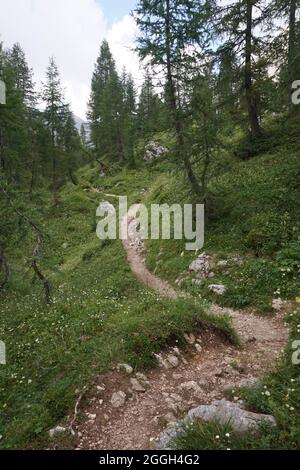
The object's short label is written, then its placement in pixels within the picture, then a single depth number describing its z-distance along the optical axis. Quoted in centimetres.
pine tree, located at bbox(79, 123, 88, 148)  8784
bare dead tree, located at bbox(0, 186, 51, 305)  1175
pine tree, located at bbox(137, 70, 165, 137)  1723
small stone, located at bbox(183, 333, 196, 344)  918
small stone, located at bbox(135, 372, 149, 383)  784
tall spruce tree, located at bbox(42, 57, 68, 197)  3925
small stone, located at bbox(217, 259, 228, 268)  1505
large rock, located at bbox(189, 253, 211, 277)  1560
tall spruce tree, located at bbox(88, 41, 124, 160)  5094
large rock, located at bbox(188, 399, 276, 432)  582
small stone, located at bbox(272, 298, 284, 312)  1182
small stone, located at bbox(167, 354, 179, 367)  844
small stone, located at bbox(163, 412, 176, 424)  671
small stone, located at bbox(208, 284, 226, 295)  1366
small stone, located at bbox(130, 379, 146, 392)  754
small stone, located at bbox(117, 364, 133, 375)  791
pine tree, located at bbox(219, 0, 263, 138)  2119
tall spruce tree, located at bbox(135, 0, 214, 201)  1634
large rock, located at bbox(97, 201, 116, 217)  3600
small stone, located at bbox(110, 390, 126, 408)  714
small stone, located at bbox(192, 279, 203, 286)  1499
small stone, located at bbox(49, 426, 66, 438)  646
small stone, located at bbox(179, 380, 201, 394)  764
